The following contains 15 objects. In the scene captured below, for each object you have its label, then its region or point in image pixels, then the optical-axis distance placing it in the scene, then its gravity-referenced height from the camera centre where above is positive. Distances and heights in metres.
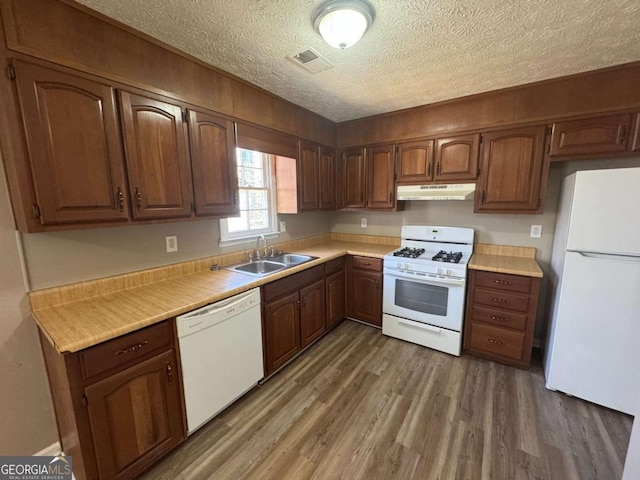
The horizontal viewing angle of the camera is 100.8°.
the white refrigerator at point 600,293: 1.71 -0.63
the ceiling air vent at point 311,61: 1.76 +0.99
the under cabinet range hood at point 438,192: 2.57 +0.11
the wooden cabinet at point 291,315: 2.14 -0.99
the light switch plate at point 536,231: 2.55 -0.28
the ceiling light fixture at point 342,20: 1.31 +0.94
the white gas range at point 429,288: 2.47 -0.84
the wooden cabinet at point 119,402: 1.20 -0.98
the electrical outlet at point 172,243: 2.02 -0.29
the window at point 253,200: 2.56 +0.04
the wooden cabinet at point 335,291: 2.86 -0.99
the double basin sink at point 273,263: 2.43 -0.58
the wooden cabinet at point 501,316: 2.24 -1.01
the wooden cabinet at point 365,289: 2.97 -1.00
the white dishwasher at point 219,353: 1.58 -0.98
